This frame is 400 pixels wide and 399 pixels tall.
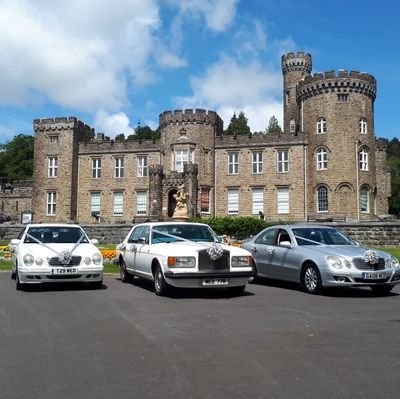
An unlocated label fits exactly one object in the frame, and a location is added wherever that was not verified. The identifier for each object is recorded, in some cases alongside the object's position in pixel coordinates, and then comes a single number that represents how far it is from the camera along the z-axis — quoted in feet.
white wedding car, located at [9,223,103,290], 39.47
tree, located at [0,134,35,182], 281.33
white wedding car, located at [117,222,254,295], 35.91
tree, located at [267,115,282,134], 302.66
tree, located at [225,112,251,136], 274.98
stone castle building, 144.46
